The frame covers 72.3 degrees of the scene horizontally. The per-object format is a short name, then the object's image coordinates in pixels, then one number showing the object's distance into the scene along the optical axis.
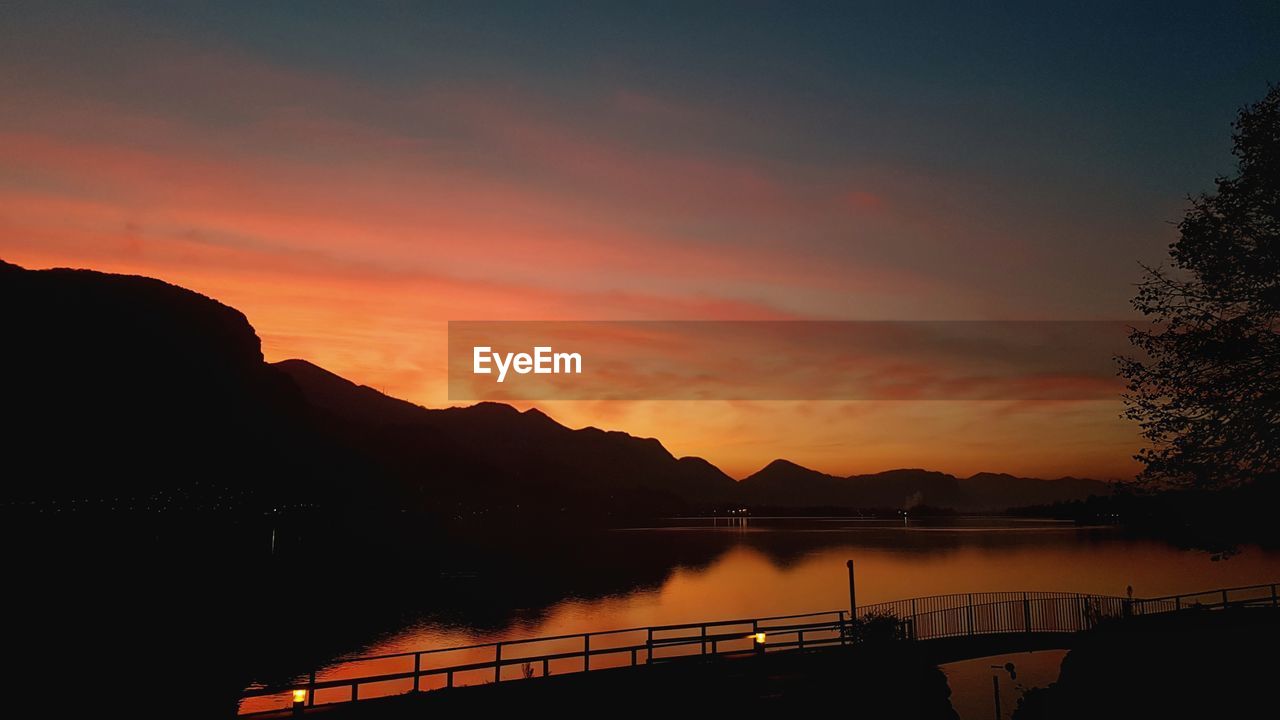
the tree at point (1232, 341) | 23.73
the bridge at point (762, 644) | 33.34
